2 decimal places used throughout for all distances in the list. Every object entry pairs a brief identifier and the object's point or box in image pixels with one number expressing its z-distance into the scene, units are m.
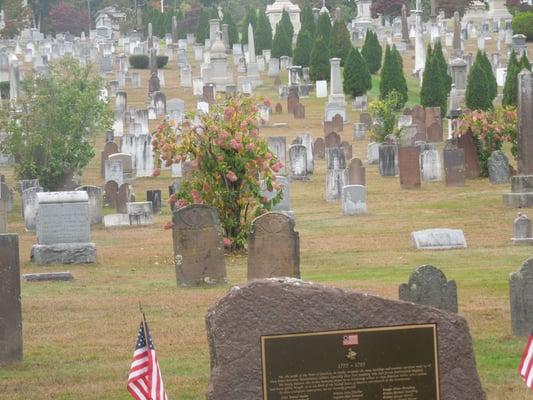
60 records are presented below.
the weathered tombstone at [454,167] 31.69
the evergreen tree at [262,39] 70.12
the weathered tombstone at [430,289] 14.65
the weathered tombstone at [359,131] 42.28
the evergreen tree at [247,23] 73.90
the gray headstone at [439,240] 22.64
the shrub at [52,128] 32.03
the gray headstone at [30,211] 27.53
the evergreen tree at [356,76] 51.41
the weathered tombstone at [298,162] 34.22
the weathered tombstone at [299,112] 47.97
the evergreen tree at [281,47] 65.81
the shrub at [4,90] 55.75
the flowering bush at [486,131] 32.44
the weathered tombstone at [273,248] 19.06
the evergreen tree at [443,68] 47.38
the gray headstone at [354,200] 27.94
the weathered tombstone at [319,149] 38.69
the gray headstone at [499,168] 31.62
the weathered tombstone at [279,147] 36.03
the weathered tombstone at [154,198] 29.34
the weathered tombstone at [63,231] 22.72
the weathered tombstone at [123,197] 29.23
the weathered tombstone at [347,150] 36.36
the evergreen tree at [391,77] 48.25
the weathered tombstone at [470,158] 32.75
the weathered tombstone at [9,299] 14.10
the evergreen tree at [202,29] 77.56
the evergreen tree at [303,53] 60.78
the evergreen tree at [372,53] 59.06
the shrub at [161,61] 68.56
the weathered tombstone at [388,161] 34.25
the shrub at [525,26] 69.50
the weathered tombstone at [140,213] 27.67
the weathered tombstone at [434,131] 40.59
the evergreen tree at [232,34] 76.19
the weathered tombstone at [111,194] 30.48
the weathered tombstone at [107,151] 36.15
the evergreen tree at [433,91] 46.09
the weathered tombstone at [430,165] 33.03
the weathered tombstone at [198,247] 19.47
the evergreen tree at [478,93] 40.50
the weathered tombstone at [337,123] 43.53
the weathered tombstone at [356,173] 31.05
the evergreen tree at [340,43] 59.62
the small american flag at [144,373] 11.11
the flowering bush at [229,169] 22.80
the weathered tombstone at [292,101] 49.53
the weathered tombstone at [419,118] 40.67
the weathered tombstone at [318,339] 9.92
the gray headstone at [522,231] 23.00
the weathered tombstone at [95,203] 27.80
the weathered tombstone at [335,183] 30.53
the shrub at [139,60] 68.56
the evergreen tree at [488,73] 43.61
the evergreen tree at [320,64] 56.31
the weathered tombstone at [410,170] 31.75
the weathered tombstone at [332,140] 37.81
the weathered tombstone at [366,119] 42.67
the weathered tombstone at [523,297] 14.79
